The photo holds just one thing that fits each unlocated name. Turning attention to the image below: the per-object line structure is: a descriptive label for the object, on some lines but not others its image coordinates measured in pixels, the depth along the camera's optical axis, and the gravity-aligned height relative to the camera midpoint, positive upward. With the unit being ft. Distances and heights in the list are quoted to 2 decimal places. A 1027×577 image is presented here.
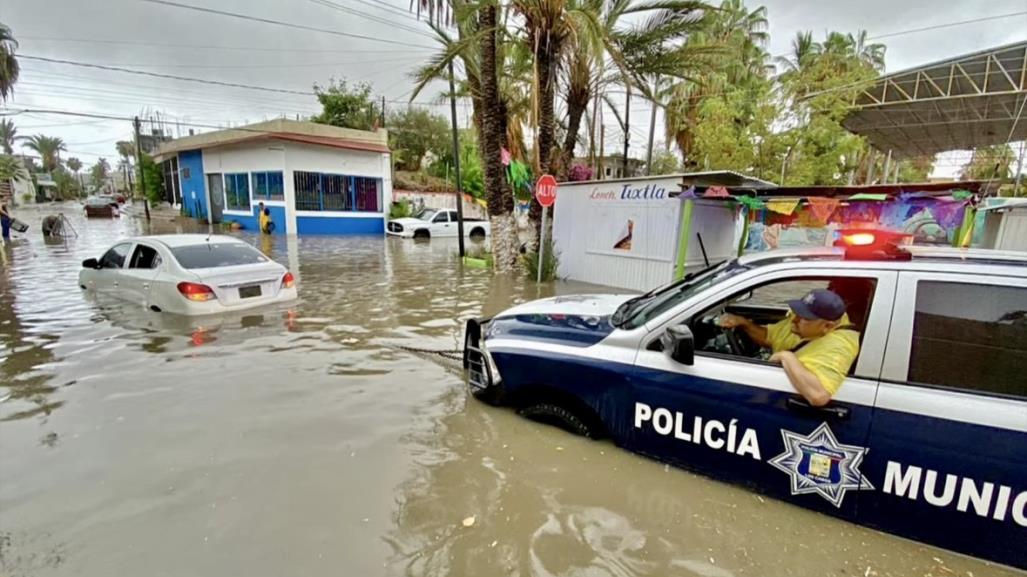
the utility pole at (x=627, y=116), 59.37 +12.26
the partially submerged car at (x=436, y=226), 73.31 -2.95
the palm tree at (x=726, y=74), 57.72 +18.42
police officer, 7.89 -2.25
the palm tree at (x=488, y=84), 32.65 +9.37
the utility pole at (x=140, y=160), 107.40 +9.10
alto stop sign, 32.17 +1.37
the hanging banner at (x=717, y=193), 24.31 +1.15
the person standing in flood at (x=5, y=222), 55.81 -3.23
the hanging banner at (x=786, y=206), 23.81 +0.56
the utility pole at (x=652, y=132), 60.90 +10.77
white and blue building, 73.05 +4.46
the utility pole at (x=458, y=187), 52.60 +2.41
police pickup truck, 7.07 -3.07
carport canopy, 48.16 +13.96
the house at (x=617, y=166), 121.29 +12.47
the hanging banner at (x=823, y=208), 22.82 +0.50
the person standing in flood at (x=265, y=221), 72.28 -2.86
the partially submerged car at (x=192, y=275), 22.17 -3.71
